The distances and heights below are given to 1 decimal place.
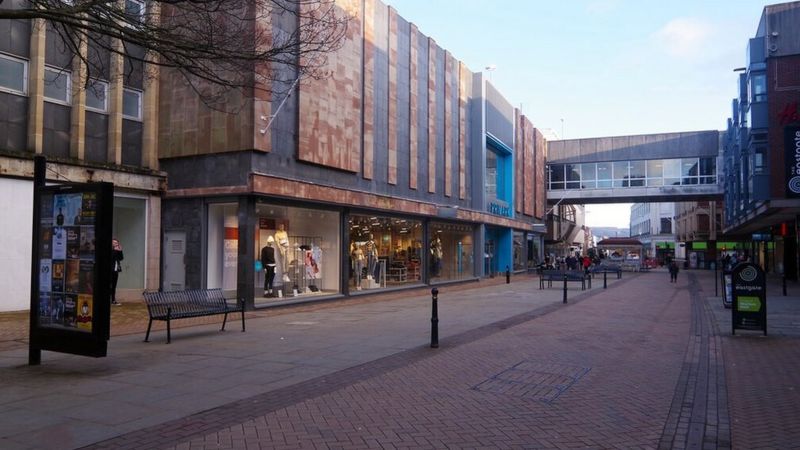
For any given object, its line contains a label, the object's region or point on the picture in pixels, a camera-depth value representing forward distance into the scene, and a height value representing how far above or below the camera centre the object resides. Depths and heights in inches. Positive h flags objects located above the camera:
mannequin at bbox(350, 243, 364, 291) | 863.1 -15.0
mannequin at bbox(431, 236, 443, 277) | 1106.2 -12.7
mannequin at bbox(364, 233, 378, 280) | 903.3 -9.5
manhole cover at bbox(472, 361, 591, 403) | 285.9 -66.5
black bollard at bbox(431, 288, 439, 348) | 407.5 -52.1
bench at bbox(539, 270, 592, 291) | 1027.2 -44.4
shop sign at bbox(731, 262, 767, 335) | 476.4 -37.5
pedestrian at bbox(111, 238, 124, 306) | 631.8 -16.3
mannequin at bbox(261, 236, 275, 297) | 689.0 -17.9
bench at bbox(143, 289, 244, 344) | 417.4 -41.0
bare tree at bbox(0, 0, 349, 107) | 301.4 +116.9
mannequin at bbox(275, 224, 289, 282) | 717.9 +7.4
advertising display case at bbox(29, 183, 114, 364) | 318.7 -11.6
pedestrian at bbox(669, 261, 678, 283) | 1385.3 -47.4
